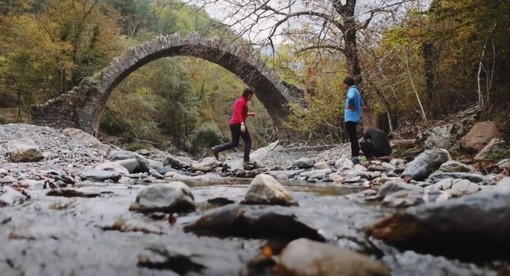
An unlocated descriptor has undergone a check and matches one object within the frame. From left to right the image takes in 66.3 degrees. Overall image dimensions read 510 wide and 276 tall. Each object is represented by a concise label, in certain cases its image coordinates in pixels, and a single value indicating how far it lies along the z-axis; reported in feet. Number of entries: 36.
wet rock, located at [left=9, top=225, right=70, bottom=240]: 6.83
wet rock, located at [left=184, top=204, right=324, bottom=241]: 6.59
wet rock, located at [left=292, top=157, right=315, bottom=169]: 23.71
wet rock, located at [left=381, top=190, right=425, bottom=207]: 8.64
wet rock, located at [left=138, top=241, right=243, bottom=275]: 5.38
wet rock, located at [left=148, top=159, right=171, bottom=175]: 21.69
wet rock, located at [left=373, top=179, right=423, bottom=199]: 9.81
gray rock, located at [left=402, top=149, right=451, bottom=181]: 14.25
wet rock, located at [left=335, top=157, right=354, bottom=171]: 19.06
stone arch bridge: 45.14
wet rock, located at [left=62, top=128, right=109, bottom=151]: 38.08
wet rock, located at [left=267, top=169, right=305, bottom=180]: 19.66
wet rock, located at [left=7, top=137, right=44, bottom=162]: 20.94
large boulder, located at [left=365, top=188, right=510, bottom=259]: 5.63
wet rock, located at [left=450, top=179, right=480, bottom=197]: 9.70
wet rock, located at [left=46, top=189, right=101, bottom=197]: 11.13
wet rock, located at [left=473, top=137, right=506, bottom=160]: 16.22
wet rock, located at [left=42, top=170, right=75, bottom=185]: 14.83
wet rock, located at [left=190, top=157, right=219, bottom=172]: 24.51
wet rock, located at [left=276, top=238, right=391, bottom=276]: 4.64
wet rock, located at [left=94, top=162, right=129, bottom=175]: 17.94
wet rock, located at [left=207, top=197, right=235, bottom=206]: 9.98
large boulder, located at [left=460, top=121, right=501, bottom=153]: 17.94
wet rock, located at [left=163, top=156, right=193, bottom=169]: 26.53
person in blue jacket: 21.45
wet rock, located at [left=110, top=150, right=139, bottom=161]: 26.25
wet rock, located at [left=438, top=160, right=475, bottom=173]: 13.53
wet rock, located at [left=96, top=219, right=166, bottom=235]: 7.18
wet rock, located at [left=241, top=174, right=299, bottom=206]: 9.07
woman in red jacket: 24.36
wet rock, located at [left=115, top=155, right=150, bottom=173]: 20.27
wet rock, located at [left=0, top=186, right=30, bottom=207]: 9.73
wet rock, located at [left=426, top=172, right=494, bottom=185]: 11.28
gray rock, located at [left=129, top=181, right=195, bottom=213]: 8.64
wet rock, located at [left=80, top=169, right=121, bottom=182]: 16.18
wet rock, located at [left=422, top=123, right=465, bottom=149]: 21.09
